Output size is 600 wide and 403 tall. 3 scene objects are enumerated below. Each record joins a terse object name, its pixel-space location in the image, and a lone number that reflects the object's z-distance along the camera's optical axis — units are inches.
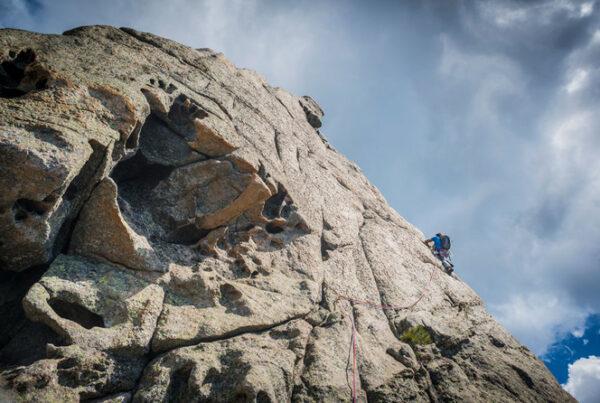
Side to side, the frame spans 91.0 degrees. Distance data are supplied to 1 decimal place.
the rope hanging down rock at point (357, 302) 392.0
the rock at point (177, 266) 302.5
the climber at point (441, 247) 938.5
